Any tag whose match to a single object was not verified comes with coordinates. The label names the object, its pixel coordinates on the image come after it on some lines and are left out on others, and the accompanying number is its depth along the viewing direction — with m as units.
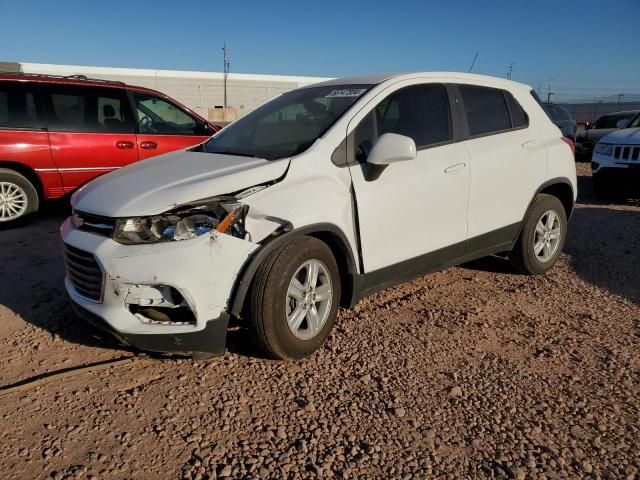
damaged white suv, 2.85
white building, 44.25
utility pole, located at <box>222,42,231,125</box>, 49.66
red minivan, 6.17
